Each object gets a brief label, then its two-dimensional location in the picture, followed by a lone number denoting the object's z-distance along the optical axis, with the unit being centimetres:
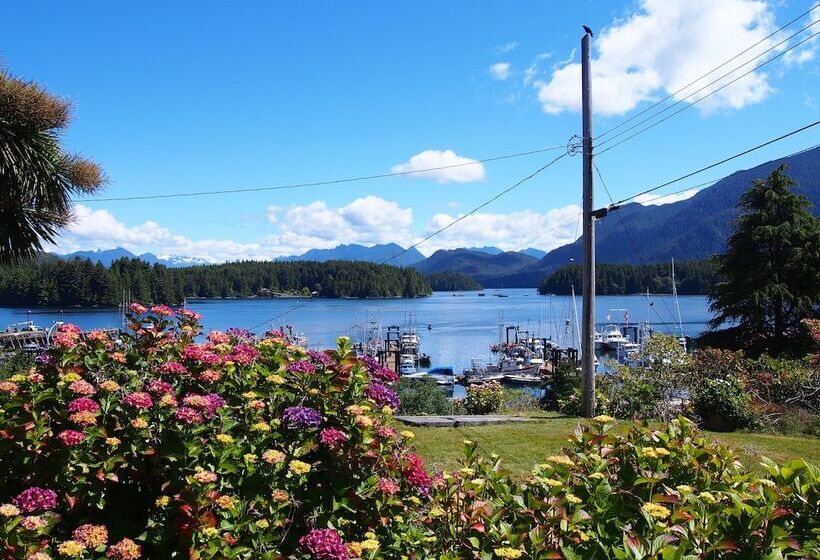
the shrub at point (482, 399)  1195
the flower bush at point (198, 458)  211
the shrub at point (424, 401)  1204
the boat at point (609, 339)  6806
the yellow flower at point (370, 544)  195
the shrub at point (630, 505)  174
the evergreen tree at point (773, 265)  2395
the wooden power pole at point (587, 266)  943
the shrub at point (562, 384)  1492
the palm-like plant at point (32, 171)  785
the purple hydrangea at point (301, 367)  279
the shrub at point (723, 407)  928
